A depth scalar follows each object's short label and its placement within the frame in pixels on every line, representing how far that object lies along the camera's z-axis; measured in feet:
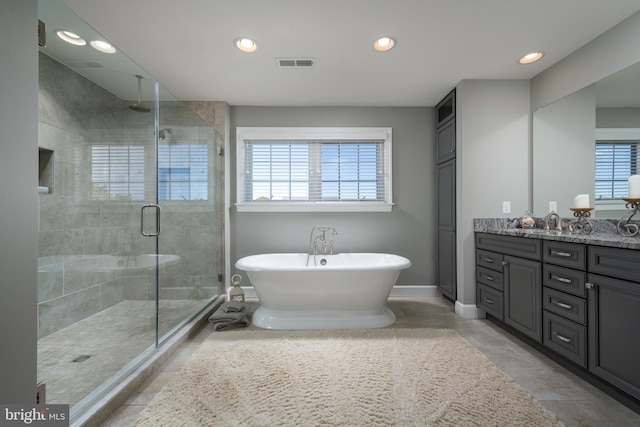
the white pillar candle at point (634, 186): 5.95
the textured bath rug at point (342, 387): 4.57
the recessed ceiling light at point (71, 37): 5.14
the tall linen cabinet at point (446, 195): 9.68
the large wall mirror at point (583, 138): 6.37
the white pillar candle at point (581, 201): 7.05
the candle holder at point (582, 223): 6.93
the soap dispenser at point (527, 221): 8.45
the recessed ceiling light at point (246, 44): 6.91
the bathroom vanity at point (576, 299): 4.67
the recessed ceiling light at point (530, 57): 7.59
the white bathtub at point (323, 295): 7.83
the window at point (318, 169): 11.26
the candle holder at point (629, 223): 6.00
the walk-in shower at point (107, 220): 5.93
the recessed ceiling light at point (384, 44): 6.84
